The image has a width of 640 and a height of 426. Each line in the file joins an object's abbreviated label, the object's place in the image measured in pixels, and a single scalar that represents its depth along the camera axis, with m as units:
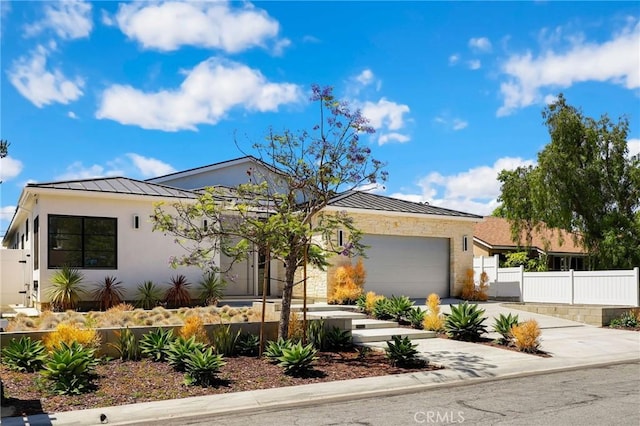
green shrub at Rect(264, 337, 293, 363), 10.22
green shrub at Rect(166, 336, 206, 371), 9.54
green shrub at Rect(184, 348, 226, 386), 8.88
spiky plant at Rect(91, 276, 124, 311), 16.53
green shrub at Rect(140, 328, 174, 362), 10.30
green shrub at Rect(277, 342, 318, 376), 9.66
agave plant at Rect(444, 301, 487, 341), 13.68
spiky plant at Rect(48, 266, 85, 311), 15.73
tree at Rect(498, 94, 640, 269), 25.06
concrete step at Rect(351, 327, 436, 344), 13.34
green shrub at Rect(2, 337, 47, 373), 9.33
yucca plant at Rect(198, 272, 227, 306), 18.08
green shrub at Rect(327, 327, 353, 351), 12.23
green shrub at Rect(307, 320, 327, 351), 11.93
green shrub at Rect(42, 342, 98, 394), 8.24
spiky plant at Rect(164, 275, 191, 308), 17.53
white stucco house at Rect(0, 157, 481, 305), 16.58
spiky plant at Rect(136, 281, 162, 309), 16.91
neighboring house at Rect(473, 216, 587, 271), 34.72
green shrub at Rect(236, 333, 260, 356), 11.30
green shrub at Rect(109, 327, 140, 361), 10.44
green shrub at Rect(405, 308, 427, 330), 14.90
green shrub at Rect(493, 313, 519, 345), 13.26
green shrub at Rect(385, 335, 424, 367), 10.65
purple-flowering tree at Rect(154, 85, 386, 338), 11.11
